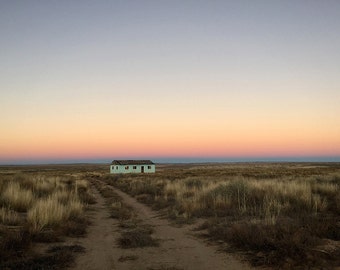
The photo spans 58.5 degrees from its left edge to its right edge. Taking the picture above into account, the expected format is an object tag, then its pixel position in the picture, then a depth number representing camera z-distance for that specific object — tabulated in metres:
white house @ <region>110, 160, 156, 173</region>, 75.44
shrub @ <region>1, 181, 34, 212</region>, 12.99
